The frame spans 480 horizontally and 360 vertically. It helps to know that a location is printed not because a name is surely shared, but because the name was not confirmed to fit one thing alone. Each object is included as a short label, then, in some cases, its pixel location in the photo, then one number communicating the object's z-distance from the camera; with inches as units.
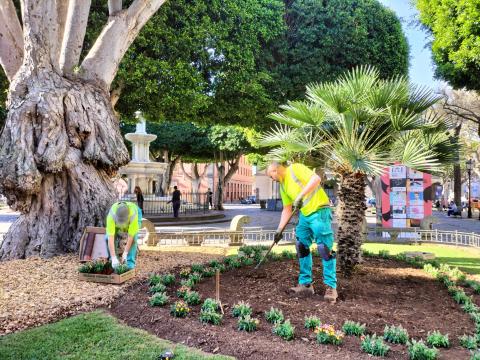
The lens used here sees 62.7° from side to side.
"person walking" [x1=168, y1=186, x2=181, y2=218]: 762.2
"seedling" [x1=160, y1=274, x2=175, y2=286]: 205.8
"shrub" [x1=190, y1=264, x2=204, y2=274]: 237.9
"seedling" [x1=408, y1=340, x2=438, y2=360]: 120.1
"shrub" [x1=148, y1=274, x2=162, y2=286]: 202.2
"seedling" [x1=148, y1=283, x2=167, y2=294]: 188.5
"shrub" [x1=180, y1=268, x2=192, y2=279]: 226.1
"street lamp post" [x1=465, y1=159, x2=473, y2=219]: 1056.8
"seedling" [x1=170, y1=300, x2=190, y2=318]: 155.9
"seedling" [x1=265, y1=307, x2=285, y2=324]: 151.1
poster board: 509.0
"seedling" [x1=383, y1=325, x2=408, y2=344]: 135.6
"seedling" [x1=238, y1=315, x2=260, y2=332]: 142.6
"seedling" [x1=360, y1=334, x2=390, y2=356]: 124.6
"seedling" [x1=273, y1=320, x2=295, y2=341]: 136.3
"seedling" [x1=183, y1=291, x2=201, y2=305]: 173.0
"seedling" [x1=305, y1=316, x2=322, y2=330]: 145.3
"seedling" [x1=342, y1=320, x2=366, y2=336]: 141.3
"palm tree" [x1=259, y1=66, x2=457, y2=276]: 228.8
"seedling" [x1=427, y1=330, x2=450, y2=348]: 134.2
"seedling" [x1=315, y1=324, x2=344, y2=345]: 132.3
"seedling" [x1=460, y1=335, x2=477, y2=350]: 132.1
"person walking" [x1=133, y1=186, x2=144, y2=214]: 670.5
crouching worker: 212.2
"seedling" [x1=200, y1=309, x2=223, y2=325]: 148.5
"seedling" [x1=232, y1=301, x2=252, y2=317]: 155.7
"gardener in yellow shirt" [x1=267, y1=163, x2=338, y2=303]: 187.0
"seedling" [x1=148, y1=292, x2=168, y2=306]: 168.4
